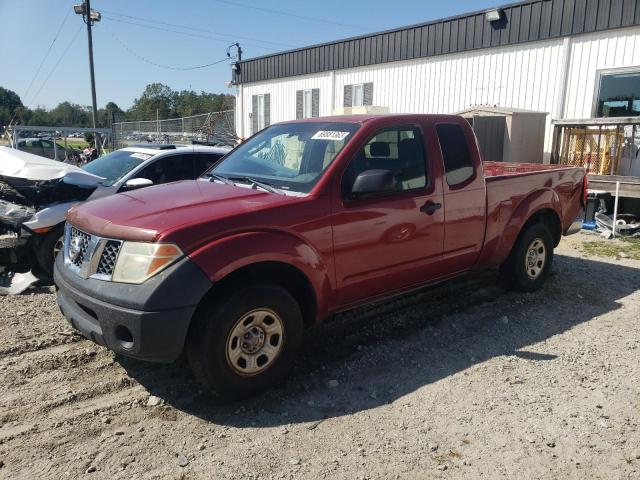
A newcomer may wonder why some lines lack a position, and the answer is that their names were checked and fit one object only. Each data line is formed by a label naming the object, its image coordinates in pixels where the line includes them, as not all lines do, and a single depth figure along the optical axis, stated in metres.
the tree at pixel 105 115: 76.46
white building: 10.93
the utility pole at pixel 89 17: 27.75
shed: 10.99
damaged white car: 5.73
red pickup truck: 3.14
